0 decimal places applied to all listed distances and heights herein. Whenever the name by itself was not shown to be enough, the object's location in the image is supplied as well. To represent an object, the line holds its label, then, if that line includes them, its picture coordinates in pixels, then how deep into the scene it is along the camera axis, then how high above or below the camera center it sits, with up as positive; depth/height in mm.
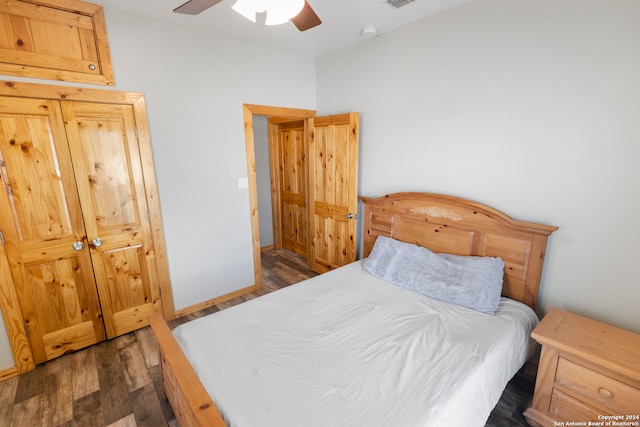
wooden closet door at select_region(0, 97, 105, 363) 1990 -519
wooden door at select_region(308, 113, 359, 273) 3029 -359
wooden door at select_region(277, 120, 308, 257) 4129 -409
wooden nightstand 1369 -1113
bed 1231 -1050
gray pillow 1978 -906
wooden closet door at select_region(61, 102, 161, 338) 2232 -405
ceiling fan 1497 +780
